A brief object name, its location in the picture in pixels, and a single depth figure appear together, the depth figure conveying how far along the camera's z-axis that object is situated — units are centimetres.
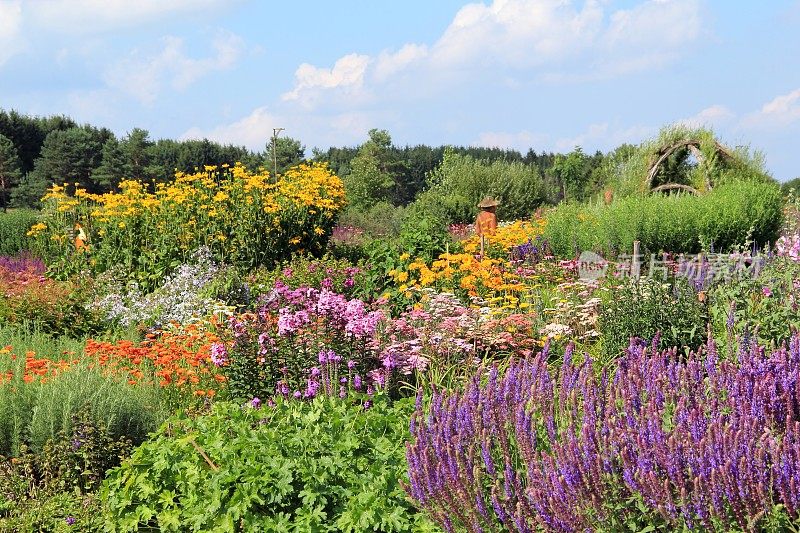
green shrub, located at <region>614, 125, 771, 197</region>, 1855
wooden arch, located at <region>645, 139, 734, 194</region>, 1855
